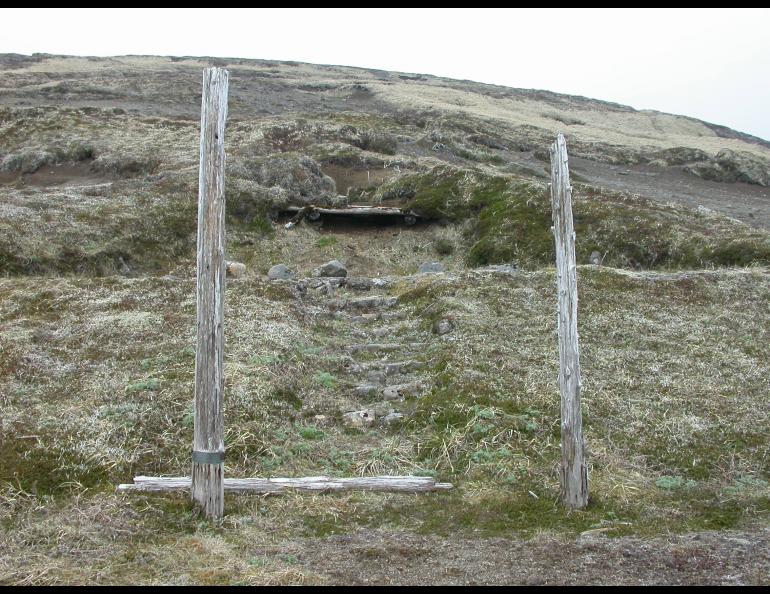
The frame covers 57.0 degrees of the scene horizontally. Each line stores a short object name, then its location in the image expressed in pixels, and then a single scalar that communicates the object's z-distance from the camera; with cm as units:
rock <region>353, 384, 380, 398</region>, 1819
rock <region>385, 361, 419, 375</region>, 1955
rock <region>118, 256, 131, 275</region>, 2892
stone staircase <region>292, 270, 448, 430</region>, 1769
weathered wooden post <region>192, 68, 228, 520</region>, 1184
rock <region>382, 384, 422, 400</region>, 1802
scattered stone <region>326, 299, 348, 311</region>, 2489
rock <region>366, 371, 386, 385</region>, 1902
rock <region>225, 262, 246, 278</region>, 2794
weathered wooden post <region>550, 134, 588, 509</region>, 1257
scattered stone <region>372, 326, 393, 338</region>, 2253
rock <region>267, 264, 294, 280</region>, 2897
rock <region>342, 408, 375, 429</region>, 1650
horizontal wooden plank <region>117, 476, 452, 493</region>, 1262
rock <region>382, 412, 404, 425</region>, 1653
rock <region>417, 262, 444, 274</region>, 3092
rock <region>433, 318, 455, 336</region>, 2158
